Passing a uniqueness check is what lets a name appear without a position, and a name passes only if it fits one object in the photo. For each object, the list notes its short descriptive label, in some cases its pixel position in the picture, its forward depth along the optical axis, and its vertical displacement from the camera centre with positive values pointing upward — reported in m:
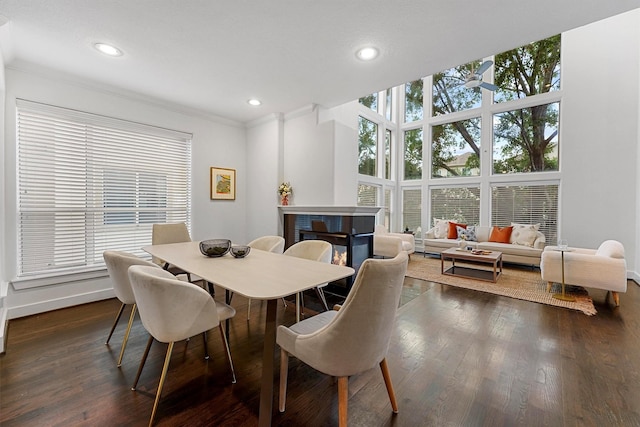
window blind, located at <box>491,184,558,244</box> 5.27 +0.15
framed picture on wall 4.26 +0.44
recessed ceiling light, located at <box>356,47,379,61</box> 2.41 +1.46
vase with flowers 4.14 +0.29
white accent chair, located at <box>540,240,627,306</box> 3.08 -0.66
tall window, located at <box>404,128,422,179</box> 6.91 +1.52
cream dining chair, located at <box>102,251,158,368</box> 1.84 -0.44
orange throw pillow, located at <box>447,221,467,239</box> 5.89 -0.39
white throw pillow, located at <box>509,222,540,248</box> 5.03 -0.40
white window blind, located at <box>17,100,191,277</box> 2.85 +0.29
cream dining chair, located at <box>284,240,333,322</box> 2.41 -0.37
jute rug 3.19 -1.04
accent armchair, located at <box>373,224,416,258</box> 5.03 -0.63
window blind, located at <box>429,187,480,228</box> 6.15 +0.20
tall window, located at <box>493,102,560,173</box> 5.29 +1.53
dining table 1.31 -0.38
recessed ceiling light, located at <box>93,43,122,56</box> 2.38 +1.45
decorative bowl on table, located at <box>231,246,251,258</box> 2.12 -0.32
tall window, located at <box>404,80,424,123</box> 6.91 +2.89
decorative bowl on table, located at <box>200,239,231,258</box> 2.15 -0.30
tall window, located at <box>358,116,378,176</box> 5.91 +1.50
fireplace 3.52 -0.29
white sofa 4.77 -0.64
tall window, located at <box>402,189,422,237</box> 6.92 +0.08
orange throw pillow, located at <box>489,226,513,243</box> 5.32 -0.43
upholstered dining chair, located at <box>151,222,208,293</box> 3.17 -0.29
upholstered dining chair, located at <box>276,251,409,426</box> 1.12 -0.53
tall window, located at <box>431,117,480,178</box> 6.18 +1.52
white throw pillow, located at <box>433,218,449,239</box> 6.05 -0.38
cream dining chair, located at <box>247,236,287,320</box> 2.87 -0.37
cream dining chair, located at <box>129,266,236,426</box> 1.37 -0.53
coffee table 4.17 -0.88
